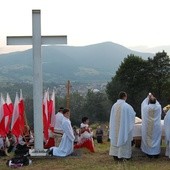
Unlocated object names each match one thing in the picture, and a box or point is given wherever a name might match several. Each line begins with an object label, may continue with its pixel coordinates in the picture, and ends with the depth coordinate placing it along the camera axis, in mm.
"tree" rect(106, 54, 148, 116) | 53891
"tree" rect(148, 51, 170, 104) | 54156
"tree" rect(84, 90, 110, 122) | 58241
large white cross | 15125
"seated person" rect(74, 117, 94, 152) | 16578
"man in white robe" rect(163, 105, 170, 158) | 14375
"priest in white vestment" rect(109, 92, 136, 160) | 14195
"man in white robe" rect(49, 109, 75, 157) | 15070
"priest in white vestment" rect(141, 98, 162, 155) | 14531
